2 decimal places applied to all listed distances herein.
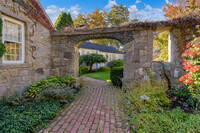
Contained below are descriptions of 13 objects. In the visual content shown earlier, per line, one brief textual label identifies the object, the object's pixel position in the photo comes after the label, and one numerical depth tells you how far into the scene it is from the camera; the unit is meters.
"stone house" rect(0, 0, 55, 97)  3.67
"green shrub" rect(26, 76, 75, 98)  4.19
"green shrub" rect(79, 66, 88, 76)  12.52
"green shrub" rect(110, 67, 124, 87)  6.12
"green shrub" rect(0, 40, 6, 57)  3.35
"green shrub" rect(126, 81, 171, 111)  3.15
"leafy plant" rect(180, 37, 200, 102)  3.15
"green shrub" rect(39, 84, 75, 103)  3.64
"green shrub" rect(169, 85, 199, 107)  3.22
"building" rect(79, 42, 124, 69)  16.57
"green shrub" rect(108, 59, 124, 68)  15.46
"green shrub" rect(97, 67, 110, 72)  15.10
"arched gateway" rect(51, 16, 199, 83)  4.83
